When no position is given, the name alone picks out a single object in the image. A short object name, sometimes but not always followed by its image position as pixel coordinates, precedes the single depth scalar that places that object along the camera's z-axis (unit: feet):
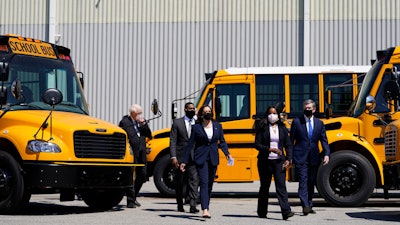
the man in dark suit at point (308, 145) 43.96
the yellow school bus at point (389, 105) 41.98
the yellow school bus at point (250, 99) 59.11
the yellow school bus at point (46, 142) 41.45
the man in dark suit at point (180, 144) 44.86
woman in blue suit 42.78
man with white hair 48.75
